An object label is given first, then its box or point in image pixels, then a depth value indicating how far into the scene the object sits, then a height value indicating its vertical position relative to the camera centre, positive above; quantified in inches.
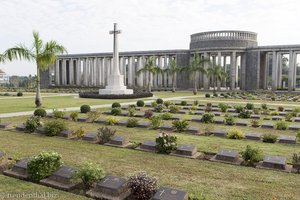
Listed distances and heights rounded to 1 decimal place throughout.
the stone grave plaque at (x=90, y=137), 579.4 -104.5
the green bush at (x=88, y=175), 325.4 -102.1
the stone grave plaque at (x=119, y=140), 547.2 -106.2
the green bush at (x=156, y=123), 737.0 -96.2
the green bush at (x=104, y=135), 565.6 -98.8
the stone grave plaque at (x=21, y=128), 692.1 -102.9
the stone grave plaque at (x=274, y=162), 407.5 -109.9
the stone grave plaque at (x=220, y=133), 647.1 -107.8
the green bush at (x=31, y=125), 669.4 -93.0
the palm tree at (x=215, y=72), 2640.3 +133.4
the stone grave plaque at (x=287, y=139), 576.1 -109.0
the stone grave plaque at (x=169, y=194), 276.8 -107.6
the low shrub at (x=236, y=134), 618.5 -105.2
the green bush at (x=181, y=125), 695.7 -95.9
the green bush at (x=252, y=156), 427.5 -105.0
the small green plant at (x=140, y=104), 1320.1 -84.5
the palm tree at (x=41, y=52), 1165.1 +138.7
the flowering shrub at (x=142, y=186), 297.4 -105.5
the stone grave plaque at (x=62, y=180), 330.6 -112.5
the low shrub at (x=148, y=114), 938.1 -94.7
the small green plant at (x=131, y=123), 755.4 -98.9
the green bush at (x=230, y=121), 813.2 -99.9
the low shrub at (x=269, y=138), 588.4 -107.4
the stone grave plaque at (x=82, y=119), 844.6 -98.9
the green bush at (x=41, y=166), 350.3 -99.7
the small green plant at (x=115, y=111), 1005.1 -89.6
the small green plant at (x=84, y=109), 1042.7 -85.5
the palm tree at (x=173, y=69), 2940.5 +174.5
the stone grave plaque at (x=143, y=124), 752.6 -102.6
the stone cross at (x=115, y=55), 2003.8 +223.3
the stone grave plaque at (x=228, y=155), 439.4 -108.2
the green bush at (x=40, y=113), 900.0 -86.7
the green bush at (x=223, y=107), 1116.5 -84.8
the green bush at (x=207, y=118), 848.3 -95.7
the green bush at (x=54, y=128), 629.0 -93.4
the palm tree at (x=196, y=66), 2568.9 +179.7
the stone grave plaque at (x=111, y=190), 303.3 -112.7
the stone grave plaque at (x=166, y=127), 720.6 -105.0
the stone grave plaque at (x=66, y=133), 620.4 -104.8
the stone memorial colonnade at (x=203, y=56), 3048.7 +302.2
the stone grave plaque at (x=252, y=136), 609.4 -107.5
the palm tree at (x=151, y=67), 2837.1 +186.6
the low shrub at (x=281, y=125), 743.7 -102.1
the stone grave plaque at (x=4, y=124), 724.0 -98.6
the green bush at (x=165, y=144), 487.5 -99.8
